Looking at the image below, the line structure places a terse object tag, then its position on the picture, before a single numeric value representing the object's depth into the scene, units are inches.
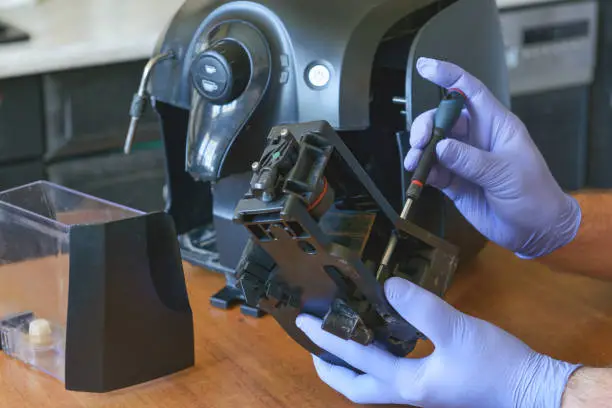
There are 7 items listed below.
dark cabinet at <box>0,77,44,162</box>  61.3
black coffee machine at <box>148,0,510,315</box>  37.8
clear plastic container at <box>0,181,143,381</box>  35.1
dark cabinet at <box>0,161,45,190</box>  62.9
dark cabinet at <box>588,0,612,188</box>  89.8
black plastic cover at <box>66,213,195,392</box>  33.0
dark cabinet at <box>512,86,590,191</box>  88.2
